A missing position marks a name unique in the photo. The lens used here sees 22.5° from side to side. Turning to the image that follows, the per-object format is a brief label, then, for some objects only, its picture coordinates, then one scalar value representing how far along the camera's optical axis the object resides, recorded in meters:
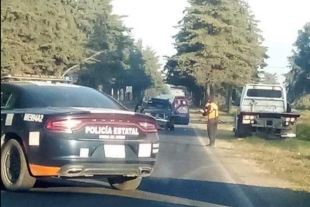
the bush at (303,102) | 81.81
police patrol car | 10.35
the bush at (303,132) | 31.29
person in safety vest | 25.75
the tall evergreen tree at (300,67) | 95.62
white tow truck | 28.81
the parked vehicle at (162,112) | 35.16
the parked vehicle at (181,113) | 42.06
